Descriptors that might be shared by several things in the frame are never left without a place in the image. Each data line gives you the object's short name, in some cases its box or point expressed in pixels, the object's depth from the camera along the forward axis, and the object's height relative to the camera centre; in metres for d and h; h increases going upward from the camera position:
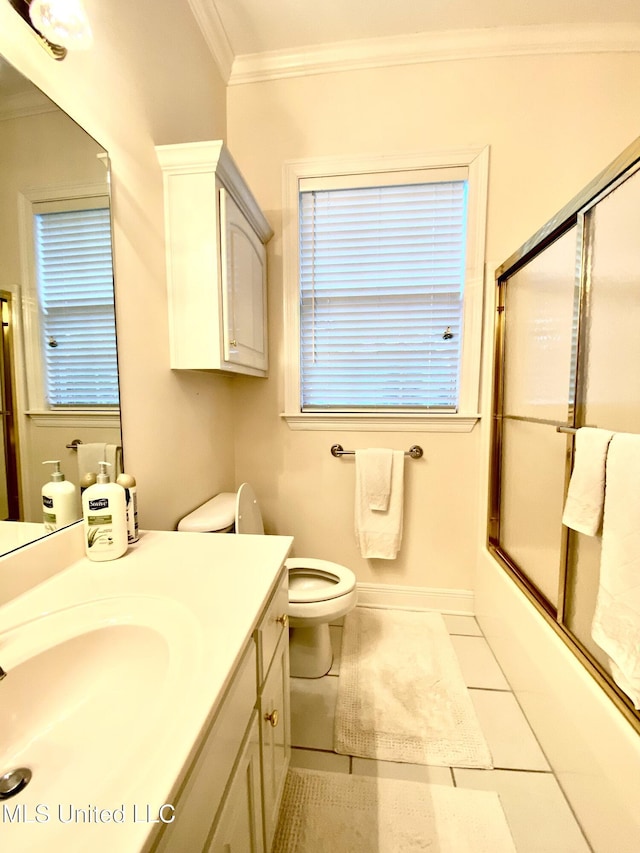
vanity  0.38 -0.43
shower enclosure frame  0.96 +0.25
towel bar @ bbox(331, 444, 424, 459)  1.88 -0.27
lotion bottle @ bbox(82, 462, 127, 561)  0.90 -0.31
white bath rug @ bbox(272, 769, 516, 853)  0.96 -1.19
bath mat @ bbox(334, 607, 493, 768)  1.21 -1.17
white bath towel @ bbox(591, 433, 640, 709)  0.84 -0.41
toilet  1.38 -0.80
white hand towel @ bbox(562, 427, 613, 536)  0.97 -0.23
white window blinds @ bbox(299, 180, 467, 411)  1.83 +0.57
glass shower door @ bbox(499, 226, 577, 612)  1.30 -0.03
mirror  0.74 +0.23
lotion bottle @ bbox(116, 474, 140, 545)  0.99 -0.28
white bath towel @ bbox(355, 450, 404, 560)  1.86 -0.66
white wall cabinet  1.22 +0.53
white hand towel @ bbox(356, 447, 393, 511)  1.86 -0.38
